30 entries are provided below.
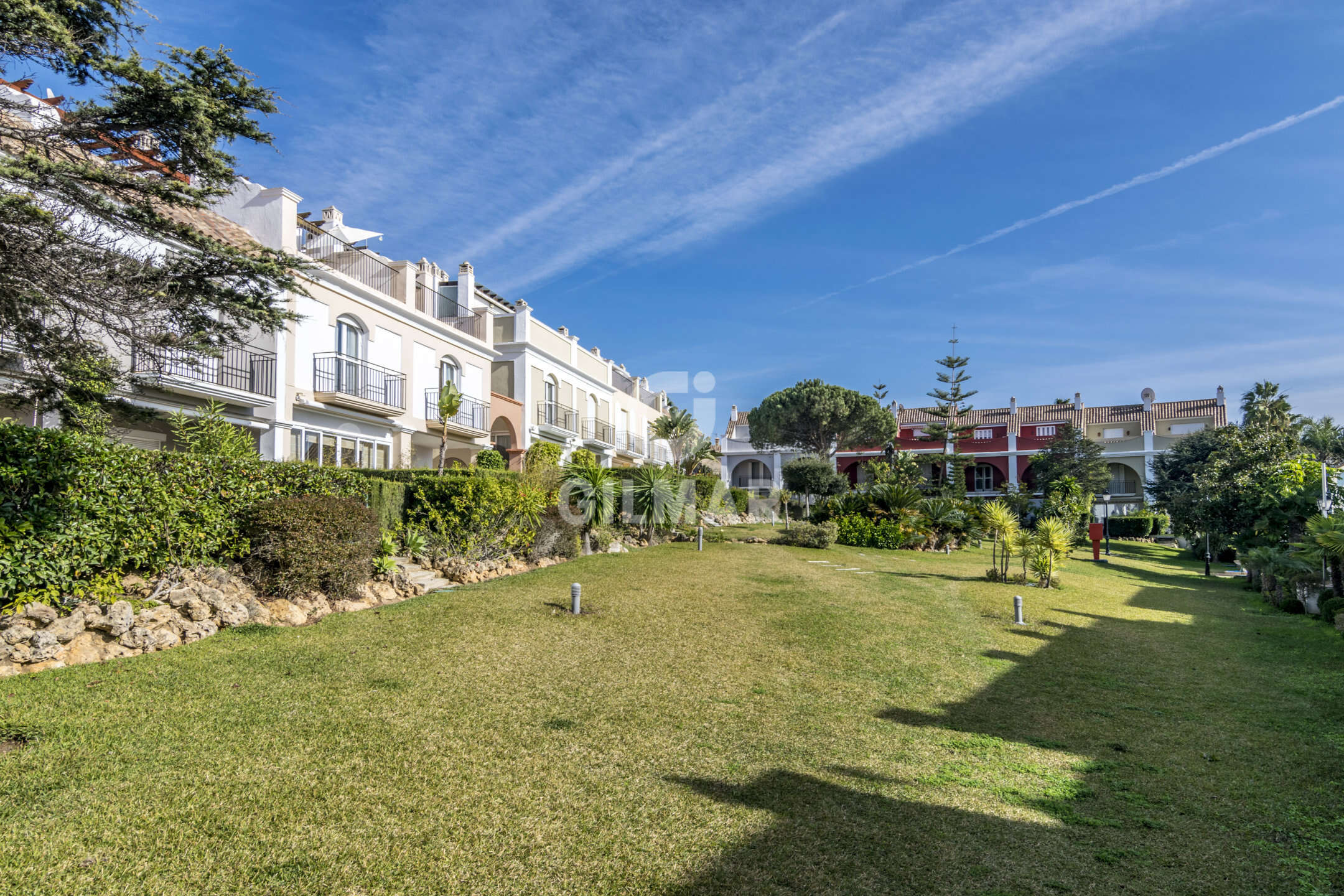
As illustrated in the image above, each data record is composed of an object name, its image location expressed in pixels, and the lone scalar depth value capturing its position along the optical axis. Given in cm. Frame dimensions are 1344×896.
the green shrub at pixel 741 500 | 3488
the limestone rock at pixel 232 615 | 726
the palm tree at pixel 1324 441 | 4694
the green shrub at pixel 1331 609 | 1028
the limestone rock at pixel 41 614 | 600
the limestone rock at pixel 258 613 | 757
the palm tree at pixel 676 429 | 4128
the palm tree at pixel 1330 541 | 1023
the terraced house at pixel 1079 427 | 4753
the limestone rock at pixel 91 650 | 601
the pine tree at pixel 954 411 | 3341
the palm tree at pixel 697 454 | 3139
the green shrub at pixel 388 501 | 1055
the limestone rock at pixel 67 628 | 601
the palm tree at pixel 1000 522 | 1490
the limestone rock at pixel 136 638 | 636
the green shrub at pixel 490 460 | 2050
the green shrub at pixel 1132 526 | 3712
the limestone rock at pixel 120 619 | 636
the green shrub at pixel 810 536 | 2130
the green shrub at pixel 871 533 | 2195
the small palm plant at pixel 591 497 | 1550
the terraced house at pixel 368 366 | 1534
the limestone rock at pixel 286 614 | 779
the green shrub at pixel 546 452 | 2075
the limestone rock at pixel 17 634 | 575
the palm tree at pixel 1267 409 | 3272
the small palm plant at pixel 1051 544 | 1464
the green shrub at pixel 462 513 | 1149
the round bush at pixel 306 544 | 798
